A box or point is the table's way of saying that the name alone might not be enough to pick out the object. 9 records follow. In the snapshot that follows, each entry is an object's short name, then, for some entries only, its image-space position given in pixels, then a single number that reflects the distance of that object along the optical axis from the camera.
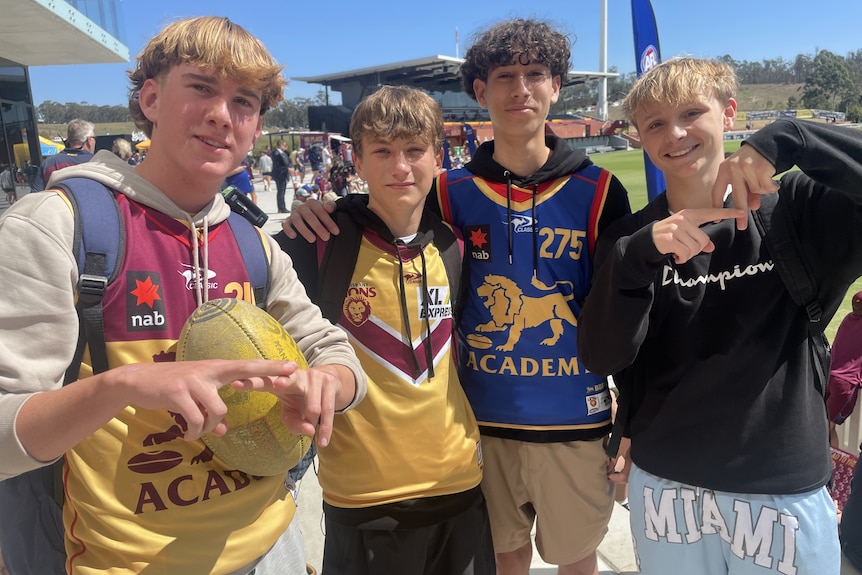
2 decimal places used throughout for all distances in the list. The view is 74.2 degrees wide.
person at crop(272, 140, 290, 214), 16.27
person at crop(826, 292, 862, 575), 3.09
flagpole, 65.53
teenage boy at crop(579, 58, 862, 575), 1.70
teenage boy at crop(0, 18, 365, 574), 1.08
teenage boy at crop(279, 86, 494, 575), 2.05
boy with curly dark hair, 2.30
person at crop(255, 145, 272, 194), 23.20
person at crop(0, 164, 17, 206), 11.29
